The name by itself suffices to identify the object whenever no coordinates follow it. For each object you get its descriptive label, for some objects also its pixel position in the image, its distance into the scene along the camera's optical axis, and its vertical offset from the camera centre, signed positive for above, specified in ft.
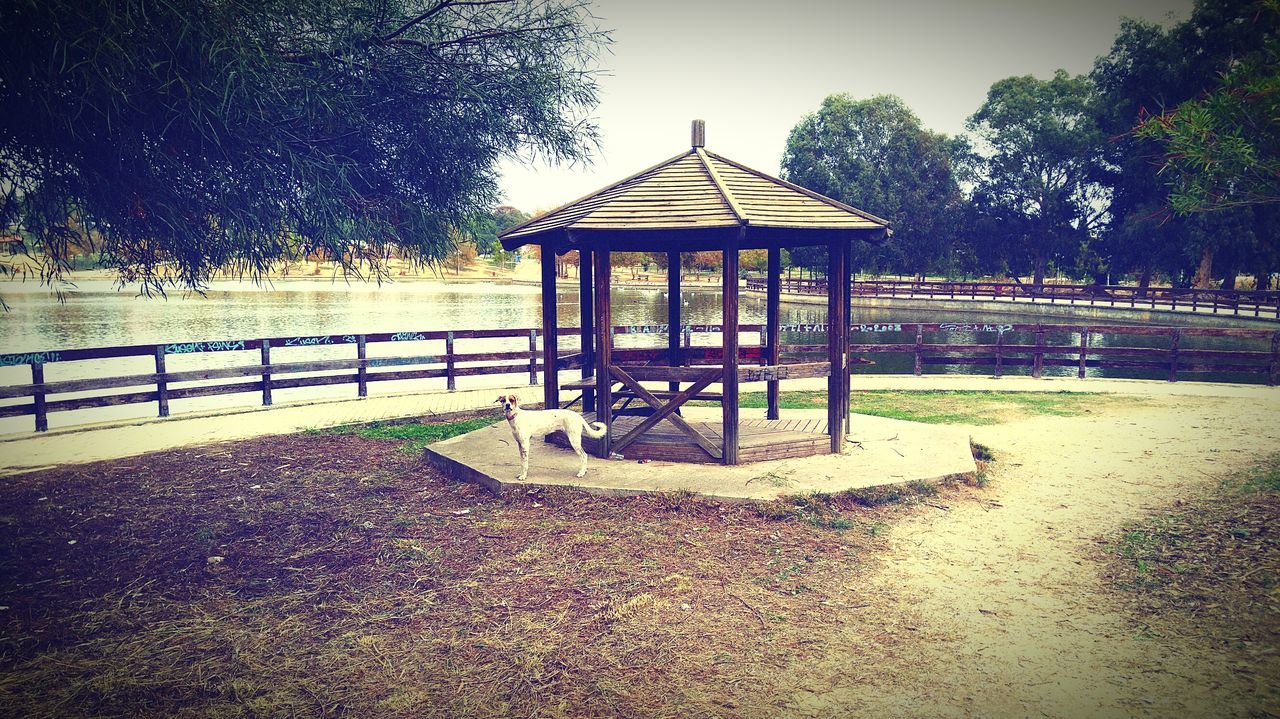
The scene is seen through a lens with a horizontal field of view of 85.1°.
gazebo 25.25 +2.26
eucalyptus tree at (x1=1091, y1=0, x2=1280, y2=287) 128.06 +29.12
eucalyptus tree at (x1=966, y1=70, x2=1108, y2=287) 175.83 +34.51
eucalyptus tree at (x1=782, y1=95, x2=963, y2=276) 185.78 +36.58
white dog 23.78 -4.20
